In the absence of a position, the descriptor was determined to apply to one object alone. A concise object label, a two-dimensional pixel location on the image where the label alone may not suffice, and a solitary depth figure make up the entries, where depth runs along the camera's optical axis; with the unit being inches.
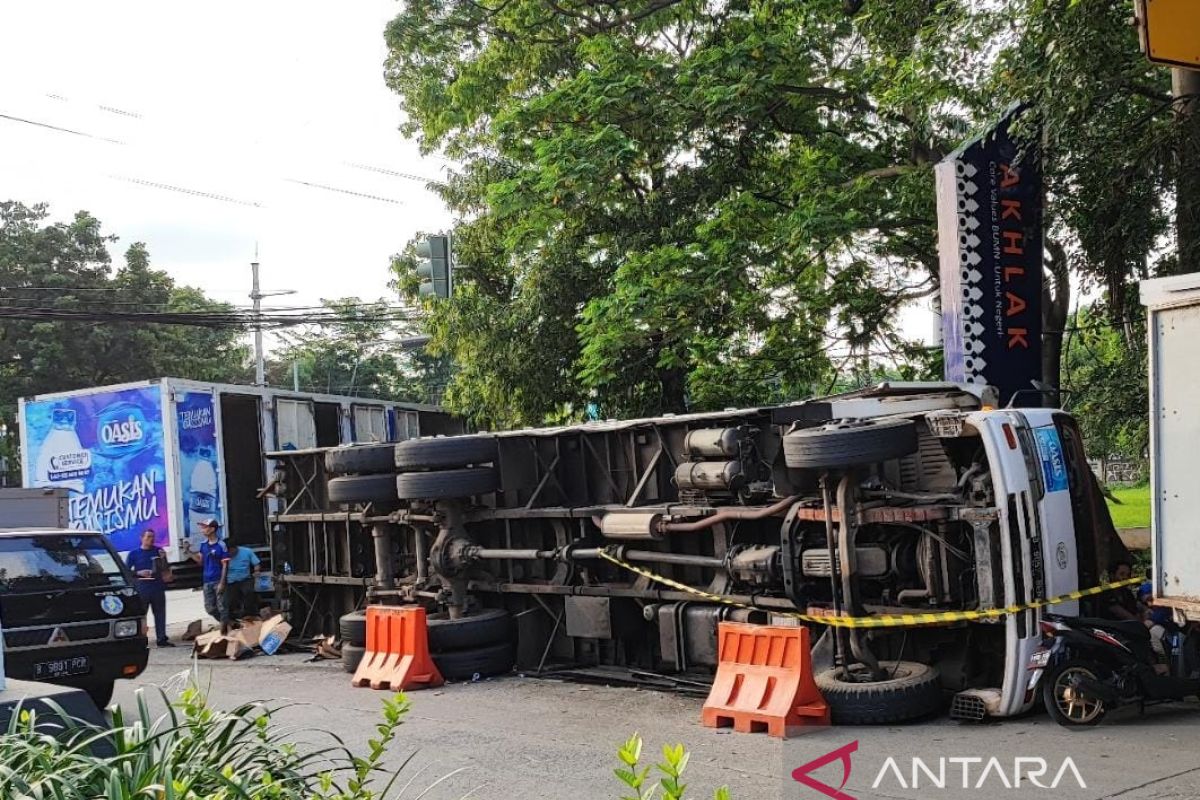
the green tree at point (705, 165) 548.4
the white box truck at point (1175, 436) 227.1
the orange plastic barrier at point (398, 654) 430.0
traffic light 538.9
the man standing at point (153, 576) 621.0
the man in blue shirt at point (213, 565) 611.5
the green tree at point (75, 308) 1529.3
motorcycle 293.1
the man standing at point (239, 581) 605.3
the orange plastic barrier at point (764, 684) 316.5
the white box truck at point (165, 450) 642.2
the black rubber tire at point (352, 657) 469.7
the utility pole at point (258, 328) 1687.4
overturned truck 315.9
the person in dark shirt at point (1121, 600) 335.9
